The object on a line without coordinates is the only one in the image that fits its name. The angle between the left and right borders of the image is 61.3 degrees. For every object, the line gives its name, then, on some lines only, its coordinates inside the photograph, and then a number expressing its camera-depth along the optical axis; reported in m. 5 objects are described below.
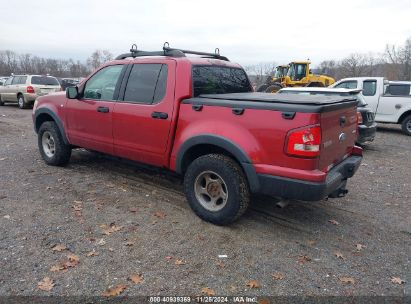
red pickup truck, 3.41
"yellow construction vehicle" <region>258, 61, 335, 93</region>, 20.62
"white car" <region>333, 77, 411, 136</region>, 11.54
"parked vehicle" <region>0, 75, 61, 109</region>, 16.39
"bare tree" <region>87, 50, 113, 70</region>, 86.78
